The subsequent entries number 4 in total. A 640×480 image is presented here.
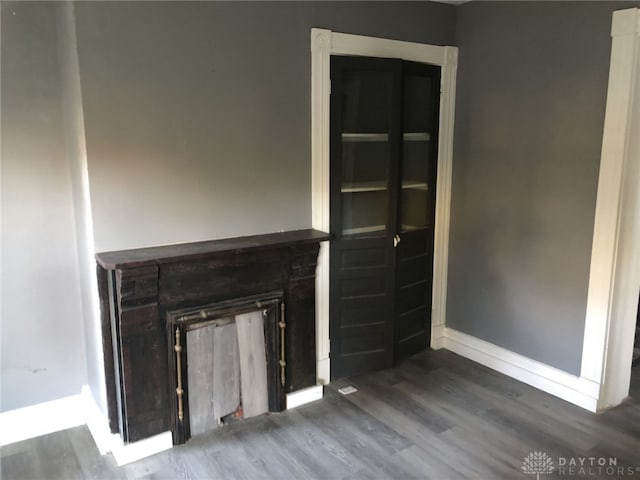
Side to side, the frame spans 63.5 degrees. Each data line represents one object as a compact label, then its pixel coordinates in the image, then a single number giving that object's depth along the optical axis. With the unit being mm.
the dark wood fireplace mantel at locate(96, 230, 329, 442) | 2410
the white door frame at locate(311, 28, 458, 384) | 2988
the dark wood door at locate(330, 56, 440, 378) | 3170
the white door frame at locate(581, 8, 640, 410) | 2688
